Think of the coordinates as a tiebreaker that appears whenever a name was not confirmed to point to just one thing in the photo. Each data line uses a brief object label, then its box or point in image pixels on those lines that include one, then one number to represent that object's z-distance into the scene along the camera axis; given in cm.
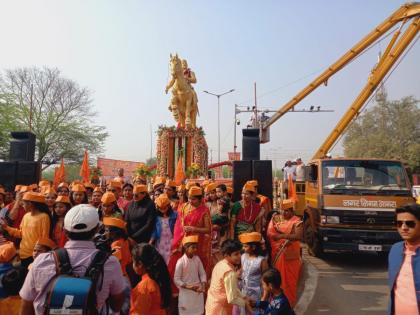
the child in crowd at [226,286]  329
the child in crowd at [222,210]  544
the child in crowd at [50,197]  543
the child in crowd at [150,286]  269
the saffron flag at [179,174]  1438
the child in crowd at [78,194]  548
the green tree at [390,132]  3094
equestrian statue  2069
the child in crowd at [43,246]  318
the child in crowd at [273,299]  313
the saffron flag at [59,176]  1120
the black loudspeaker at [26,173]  845
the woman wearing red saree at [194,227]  466
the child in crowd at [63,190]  562
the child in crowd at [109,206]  464
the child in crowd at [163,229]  480
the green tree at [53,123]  2752
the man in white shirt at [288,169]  1240
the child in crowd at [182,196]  643
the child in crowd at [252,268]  402
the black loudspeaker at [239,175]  771
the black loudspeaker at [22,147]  894
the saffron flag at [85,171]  1233
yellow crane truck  717
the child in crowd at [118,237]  339
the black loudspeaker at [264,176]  772
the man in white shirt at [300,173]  853
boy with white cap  206
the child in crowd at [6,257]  313
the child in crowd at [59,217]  436
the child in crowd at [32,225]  406
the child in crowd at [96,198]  580
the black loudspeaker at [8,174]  846
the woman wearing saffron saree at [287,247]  471
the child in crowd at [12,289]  291
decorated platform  2023
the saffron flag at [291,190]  961
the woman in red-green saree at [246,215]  526
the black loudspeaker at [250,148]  812
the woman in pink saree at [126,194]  592
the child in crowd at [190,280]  388
